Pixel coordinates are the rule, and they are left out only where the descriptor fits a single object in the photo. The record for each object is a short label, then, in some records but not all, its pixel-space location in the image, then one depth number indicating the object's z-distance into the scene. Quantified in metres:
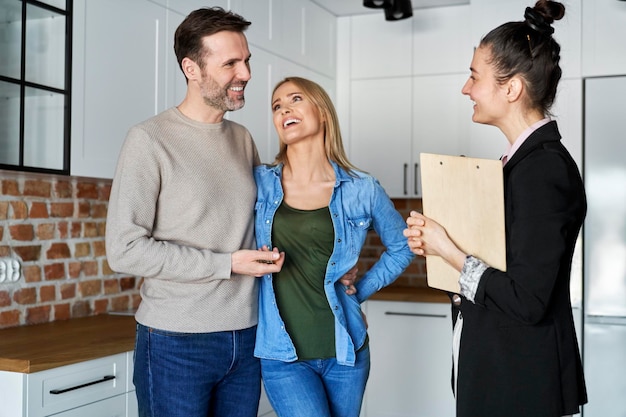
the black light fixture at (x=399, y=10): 4.12
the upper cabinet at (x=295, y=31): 3.81
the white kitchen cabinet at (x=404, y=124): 4.50
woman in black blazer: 1.52
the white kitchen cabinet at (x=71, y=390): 2.18
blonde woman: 2.12
